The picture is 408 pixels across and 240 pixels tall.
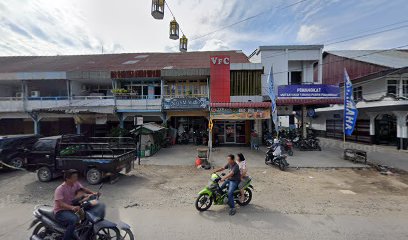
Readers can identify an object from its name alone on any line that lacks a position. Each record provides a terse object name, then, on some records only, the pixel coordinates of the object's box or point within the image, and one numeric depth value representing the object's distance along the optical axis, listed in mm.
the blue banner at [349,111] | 10883
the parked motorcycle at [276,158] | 9838
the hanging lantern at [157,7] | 7230
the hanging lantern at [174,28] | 8922
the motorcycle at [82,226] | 3591
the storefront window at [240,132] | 18002
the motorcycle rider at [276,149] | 10172
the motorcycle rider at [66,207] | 3484
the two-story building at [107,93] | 15984
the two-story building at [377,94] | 15273
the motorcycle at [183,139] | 18016
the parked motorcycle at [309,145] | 14578
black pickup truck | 7556
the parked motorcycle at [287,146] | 12820
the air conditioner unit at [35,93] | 17469
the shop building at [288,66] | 15648
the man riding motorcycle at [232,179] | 5234
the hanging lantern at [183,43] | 10227
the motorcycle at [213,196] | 5348
